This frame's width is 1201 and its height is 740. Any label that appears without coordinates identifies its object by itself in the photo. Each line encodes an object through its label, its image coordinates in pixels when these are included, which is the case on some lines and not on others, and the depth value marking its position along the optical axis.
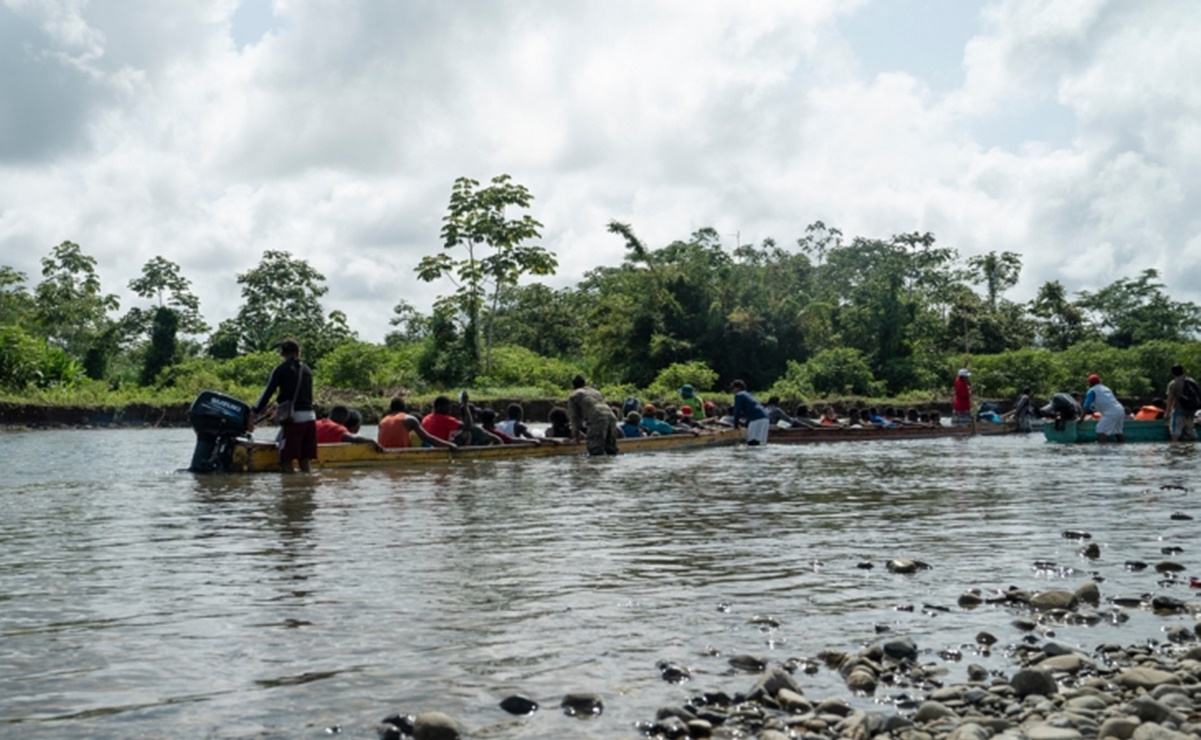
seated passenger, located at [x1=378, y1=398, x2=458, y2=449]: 17.89
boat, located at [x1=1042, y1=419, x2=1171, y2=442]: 24.93
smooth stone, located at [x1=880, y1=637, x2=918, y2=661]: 5.29
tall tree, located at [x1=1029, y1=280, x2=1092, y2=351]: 64.38
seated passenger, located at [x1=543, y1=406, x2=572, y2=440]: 22.11
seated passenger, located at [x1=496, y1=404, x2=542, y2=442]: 20.33
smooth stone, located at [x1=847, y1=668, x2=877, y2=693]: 4.82
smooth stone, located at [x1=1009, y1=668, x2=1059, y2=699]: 4.63
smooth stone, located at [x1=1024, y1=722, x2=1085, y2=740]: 3.97
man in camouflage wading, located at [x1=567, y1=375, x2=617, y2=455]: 20.55
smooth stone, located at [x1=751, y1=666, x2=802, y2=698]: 4.67
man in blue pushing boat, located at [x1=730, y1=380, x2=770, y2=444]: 25.58
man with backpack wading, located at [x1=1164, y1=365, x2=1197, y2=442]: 23.77
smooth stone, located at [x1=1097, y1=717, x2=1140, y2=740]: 3.99
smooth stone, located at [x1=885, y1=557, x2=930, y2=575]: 7.63
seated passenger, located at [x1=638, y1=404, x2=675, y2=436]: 24.20
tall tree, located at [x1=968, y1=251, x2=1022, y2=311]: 68.50
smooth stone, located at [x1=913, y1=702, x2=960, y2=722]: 4.31
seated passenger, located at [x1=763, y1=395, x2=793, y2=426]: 28.09
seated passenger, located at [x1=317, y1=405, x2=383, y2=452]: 17.06
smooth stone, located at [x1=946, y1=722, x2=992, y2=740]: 3.95
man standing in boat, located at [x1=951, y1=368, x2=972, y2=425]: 31.88
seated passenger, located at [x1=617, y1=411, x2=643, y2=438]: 23.27
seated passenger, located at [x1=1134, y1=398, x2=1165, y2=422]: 25.39
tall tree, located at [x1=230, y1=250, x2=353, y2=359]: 63.66
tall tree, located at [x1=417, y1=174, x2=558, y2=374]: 50.34
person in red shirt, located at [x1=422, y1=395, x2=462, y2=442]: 18.95
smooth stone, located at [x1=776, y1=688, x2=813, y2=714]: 4.50
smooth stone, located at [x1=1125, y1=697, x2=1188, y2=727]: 4.14
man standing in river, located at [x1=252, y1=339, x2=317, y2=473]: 14.55
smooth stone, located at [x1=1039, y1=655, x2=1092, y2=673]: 5.01
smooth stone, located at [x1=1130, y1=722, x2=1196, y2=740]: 3.85
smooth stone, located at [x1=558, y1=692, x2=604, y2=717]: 4.57
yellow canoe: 15.87
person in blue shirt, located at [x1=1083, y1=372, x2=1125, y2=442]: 24.59
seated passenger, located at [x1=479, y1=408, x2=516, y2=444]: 19.97
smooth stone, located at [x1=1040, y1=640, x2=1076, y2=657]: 5.27
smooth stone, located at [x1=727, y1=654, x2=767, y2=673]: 5.18
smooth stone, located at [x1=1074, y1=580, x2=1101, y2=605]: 6.52
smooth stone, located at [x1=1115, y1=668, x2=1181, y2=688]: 4.67
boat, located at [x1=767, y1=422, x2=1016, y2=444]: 27.59
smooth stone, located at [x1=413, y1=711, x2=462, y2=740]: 4.21
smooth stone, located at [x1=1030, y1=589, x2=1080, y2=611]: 6.38
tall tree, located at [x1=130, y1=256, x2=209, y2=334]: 64.38
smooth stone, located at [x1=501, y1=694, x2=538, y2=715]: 4.57
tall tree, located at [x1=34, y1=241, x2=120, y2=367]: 62.31
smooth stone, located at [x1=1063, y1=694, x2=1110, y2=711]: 4.38
